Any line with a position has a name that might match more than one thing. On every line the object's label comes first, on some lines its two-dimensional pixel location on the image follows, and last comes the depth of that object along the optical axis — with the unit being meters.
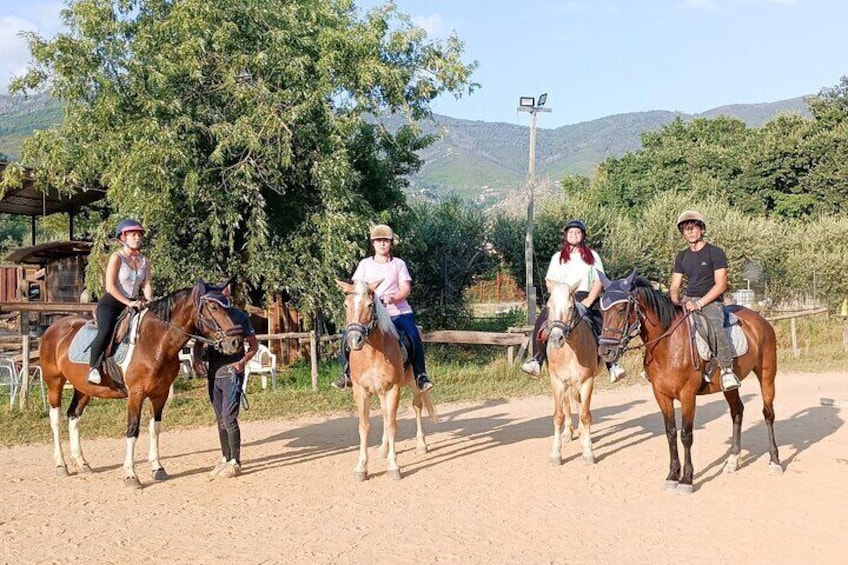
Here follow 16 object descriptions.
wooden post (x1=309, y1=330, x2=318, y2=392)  14.19
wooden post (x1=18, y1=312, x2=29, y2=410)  12.09
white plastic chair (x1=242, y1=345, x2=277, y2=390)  14.27
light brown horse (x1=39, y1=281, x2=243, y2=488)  7.42
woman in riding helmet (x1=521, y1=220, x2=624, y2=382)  8.53
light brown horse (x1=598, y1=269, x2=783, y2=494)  7.11
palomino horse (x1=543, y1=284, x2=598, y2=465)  8.30
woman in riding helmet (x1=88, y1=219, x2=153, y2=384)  7.75
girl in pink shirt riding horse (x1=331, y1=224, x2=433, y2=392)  8.11
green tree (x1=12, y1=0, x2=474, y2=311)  14.06
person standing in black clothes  7.96
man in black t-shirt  7.50
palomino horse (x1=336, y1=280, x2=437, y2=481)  7.71
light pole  23.71
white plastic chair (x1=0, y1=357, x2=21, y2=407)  12.32
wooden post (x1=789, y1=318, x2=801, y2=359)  20.09
